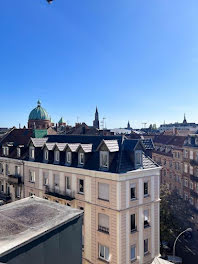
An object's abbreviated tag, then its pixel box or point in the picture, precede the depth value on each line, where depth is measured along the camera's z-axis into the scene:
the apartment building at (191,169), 42.78
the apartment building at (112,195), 22.30
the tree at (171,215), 30.48
